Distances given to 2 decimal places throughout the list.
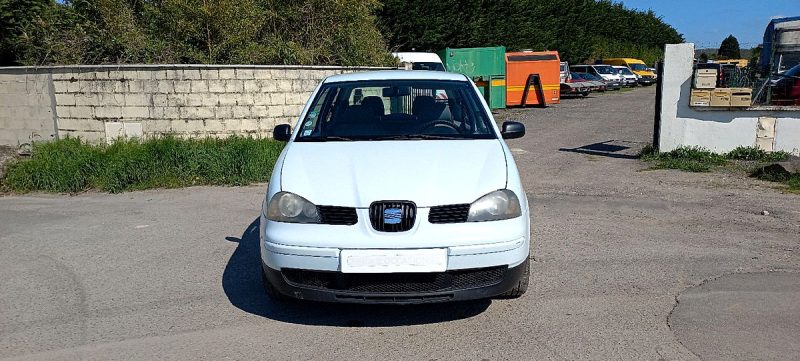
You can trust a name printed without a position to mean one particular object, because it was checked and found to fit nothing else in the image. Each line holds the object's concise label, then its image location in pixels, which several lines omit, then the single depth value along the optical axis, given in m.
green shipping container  22.00
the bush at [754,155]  10.01
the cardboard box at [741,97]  10.05
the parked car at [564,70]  30.59
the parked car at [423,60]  19.52
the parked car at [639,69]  44.81
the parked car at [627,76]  39.58
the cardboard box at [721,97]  10.16
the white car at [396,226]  3.59
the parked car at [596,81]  32.62
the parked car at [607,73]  36.19
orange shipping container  24.53
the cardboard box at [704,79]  10.22
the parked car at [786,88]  10.28
